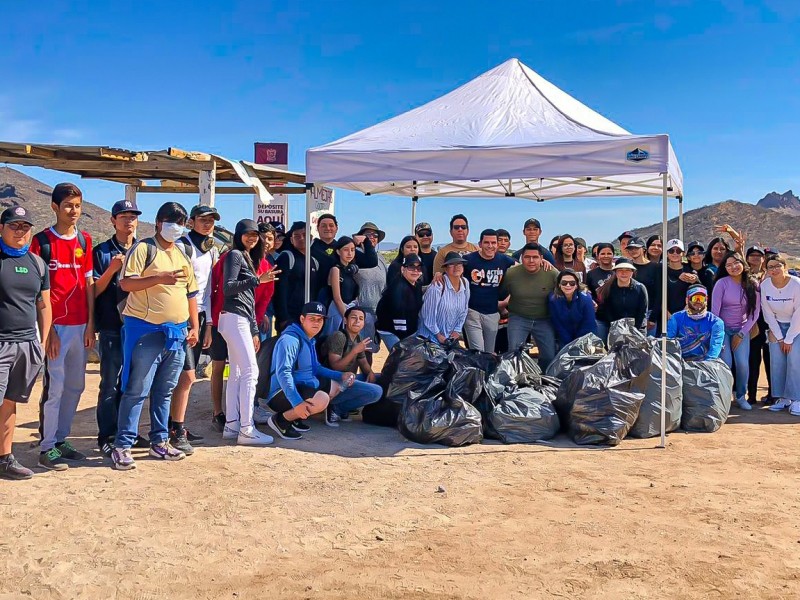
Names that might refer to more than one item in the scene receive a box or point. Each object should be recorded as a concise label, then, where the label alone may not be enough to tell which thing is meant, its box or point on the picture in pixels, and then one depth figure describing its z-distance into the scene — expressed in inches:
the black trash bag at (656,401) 221.3
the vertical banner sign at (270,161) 473.4
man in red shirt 175.8
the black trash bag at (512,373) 227.8
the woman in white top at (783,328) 269.9
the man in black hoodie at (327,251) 254.7
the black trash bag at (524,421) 217.3
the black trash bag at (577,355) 234.5
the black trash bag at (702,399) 234.8
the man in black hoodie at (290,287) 249.4
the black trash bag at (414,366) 230.7
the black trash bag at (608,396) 213.6
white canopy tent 214.2
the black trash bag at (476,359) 237.0
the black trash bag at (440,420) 211.6
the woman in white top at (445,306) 248.5
